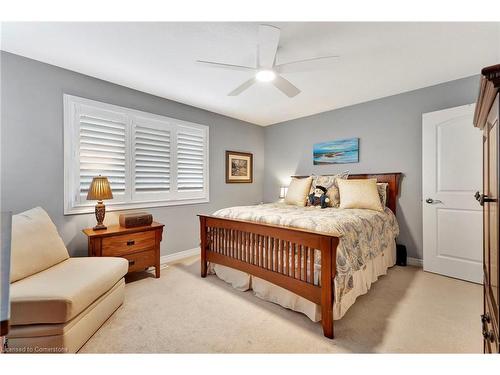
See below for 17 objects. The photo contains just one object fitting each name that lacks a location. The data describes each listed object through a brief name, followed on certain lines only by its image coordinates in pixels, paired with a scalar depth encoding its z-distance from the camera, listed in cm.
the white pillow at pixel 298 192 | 348
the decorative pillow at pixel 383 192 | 315
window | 256
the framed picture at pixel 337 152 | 372
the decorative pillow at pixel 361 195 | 296
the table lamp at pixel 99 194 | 245
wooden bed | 170
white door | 258
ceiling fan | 170
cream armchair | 141
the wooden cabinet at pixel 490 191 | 69
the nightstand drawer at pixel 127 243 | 241
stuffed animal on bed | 323
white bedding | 185
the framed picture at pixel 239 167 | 432
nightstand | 235
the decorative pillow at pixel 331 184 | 327
